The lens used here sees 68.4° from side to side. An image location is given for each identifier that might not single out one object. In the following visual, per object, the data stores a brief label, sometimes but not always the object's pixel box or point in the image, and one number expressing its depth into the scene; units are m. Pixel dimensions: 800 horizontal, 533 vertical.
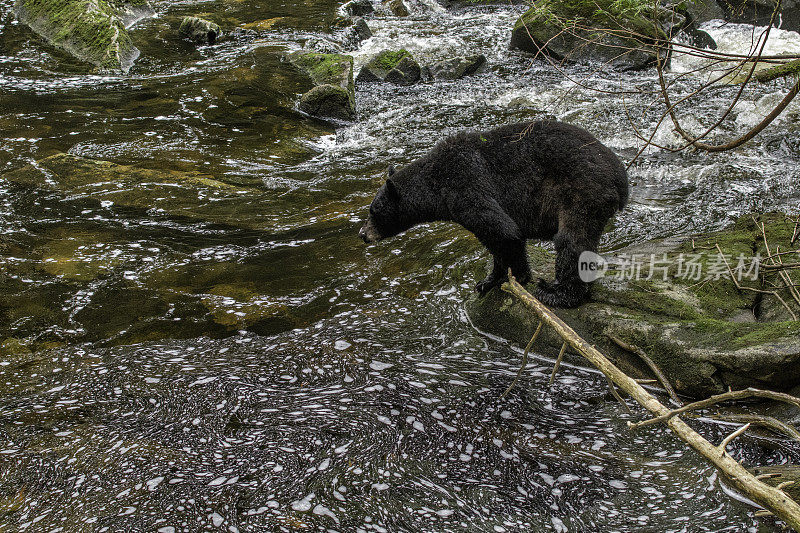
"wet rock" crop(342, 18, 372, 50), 16.50
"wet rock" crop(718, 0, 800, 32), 16.05
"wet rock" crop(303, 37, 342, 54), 15.60
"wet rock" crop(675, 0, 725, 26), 15.46
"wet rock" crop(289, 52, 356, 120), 11.50
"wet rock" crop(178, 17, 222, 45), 16.23
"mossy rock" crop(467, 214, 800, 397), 4.02
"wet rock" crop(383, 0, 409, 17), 19.39
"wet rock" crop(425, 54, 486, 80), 13.54
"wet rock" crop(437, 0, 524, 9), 19.78
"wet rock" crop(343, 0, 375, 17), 19.44
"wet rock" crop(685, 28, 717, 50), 14.39
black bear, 4.78
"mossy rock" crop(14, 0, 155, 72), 14.33
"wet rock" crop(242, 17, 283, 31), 17.70
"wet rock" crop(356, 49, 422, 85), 13.32
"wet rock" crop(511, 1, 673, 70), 12.99
